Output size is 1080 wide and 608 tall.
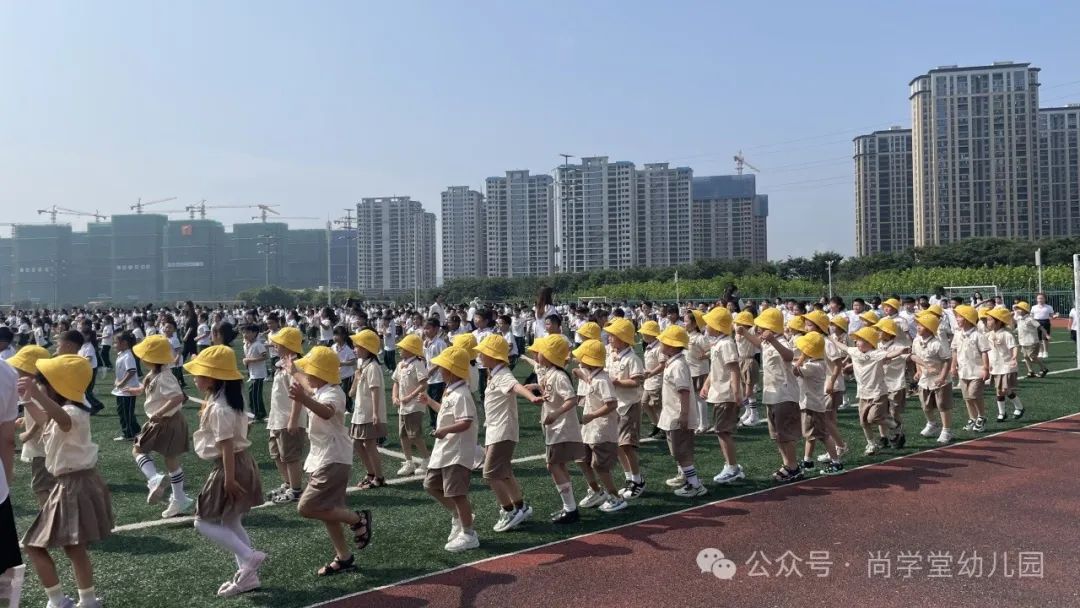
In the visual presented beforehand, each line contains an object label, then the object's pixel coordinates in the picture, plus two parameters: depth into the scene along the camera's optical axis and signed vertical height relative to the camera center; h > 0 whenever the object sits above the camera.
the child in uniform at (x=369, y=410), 8.76 -1.04
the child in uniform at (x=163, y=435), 7.80 -1.15
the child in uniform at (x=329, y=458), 5.78 -1.07
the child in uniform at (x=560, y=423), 7.26 -1.02
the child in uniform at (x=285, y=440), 8.36 -1.31
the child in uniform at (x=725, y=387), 8.59 -0.85
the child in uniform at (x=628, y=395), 8.12 -0.88
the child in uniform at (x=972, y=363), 10.98 -0.79
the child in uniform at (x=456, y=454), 6.46 -1.14
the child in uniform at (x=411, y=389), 9.10 -0.86
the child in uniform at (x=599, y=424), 7.53 -1.07
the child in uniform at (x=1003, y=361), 11.65 -0.81
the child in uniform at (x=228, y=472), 5.61 -1.12
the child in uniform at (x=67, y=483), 5.07 -1.10
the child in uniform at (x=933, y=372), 10.31 -0.85
